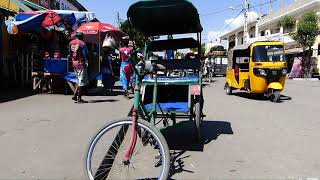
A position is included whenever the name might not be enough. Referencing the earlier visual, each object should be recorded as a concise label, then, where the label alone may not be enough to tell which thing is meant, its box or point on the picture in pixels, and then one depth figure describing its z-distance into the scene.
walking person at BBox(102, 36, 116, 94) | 9.19
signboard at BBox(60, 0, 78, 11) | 17.41
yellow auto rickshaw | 8.78
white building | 23.73
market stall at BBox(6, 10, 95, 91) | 8.29
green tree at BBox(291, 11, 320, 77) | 21.14
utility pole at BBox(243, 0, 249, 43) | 28.86
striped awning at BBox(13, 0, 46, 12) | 10.23
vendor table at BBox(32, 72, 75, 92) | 8.39
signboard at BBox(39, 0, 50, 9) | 13.66
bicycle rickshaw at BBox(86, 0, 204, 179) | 2.86
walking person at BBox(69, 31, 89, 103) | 6.86
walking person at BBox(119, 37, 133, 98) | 8.27
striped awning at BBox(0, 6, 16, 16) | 8.65
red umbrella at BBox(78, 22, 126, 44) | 8.96
